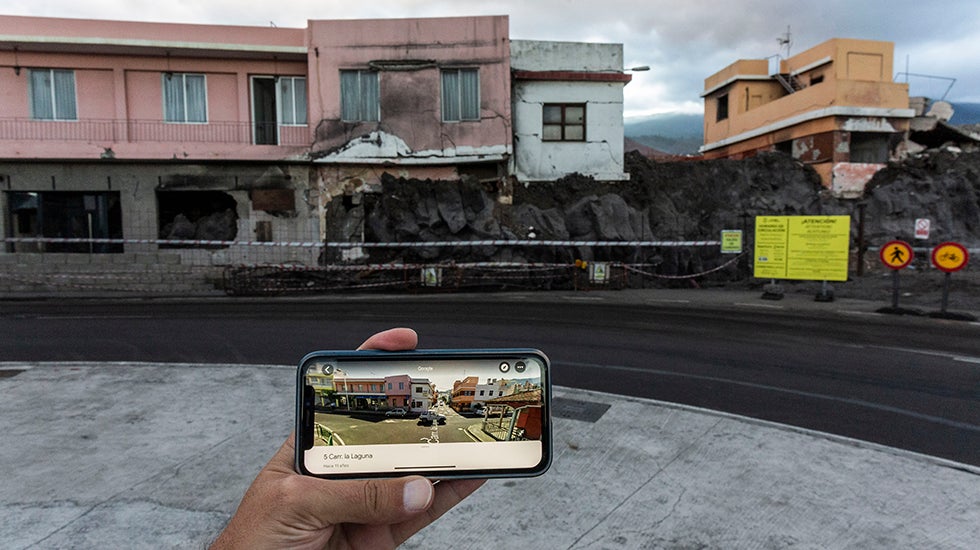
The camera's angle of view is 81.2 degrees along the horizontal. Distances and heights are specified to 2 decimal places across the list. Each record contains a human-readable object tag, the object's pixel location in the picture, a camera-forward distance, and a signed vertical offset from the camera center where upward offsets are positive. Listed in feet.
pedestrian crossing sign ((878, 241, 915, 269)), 41.86 -1.76
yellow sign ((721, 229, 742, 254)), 58.03 -0.93
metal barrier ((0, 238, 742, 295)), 60.49 -4.52
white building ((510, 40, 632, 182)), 74.79 +16.29
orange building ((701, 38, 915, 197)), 80.12 +17.35
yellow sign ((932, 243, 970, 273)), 38.81 -1.78
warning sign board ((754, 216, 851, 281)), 47.34 -1.34
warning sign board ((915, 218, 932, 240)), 53.28 +0.27
